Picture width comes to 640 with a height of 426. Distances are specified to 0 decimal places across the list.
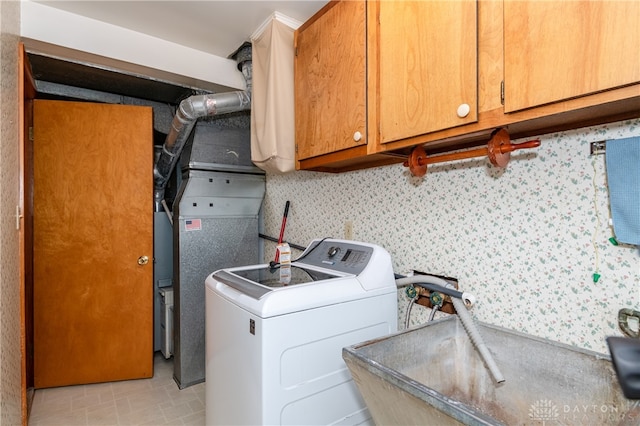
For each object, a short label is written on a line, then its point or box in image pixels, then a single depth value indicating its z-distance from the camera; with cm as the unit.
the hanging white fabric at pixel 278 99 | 190
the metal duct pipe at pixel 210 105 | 228
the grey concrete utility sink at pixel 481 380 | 89
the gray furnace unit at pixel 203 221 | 264
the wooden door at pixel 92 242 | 260
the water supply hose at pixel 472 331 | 118
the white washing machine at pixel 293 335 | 125
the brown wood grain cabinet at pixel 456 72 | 82
